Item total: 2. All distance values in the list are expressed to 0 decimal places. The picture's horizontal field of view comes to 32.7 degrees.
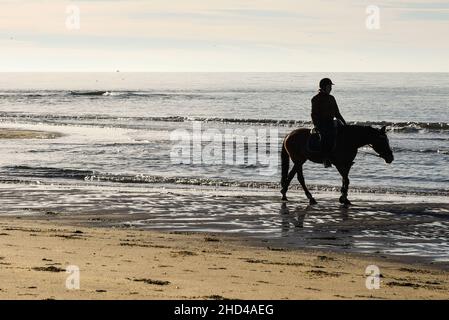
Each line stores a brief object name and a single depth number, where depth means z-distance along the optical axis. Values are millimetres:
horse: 19500
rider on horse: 18828
